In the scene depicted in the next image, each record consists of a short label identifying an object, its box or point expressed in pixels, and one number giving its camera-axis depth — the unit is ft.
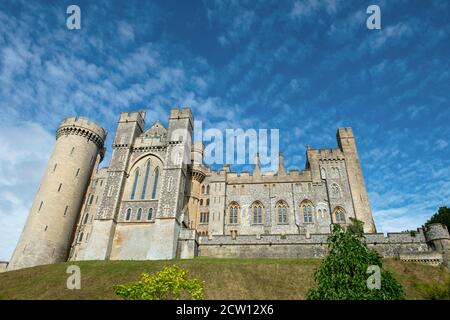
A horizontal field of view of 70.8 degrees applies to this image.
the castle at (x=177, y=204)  109.81
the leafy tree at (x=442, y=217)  139.74
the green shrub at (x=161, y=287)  49.88
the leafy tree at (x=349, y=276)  44.39
